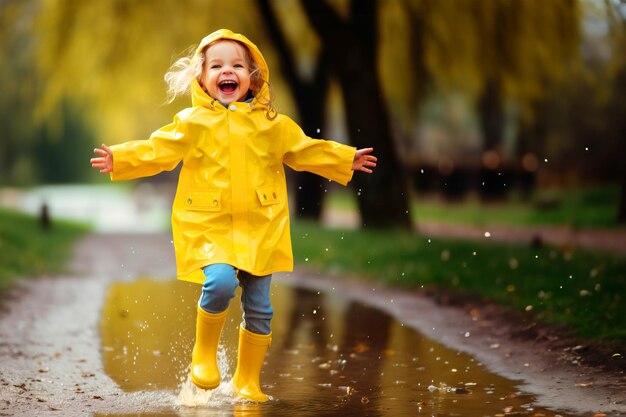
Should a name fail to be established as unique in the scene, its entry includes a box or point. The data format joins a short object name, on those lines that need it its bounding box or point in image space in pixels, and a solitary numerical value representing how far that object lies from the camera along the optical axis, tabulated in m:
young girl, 5.71
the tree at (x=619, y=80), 9.97
